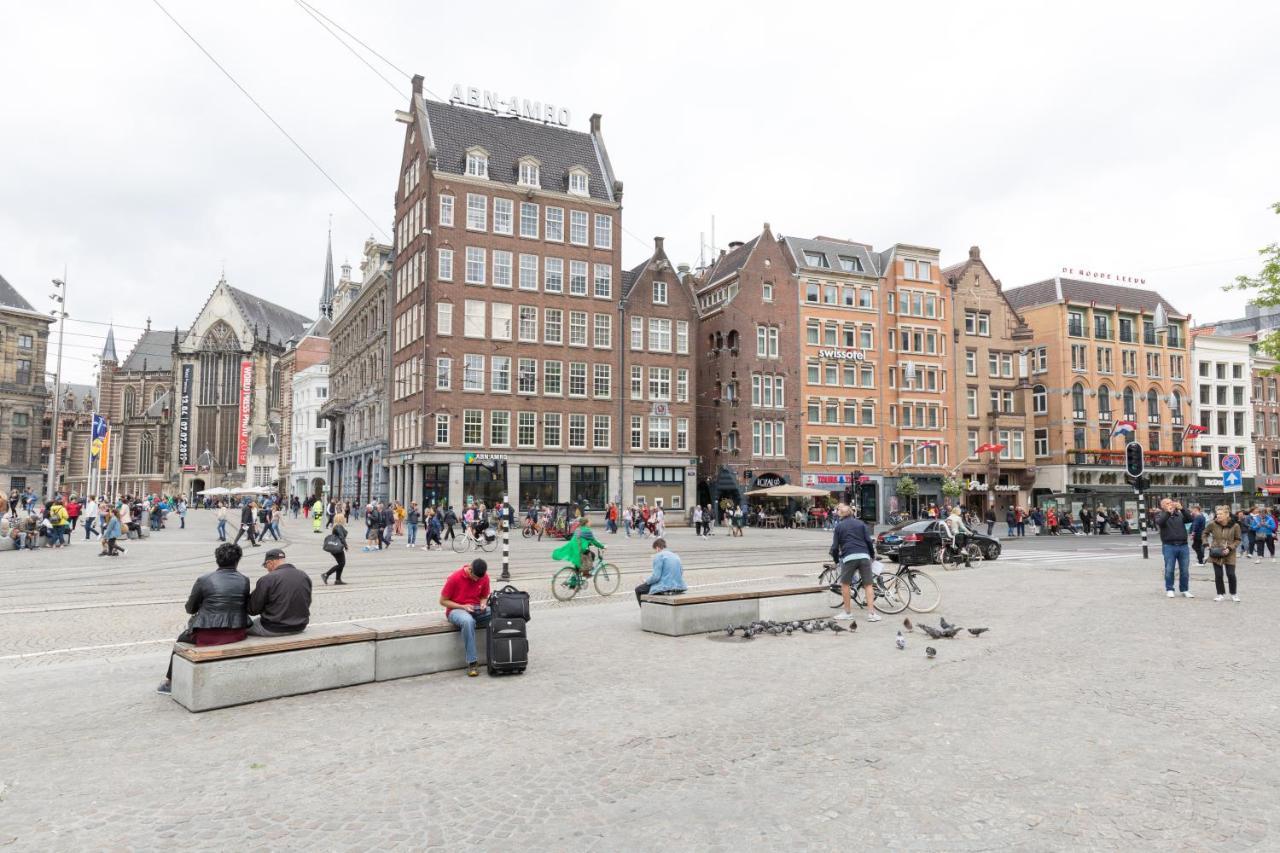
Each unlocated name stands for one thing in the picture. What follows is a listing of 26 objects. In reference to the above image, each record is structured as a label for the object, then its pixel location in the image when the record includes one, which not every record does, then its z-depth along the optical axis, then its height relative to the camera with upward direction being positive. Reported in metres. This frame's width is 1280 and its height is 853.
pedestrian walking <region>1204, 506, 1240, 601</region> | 14.91 -1.12
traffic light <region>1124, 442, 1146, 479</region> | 22.33 +0.47
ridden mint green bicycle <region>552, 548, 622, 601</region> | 15.78 -1.93
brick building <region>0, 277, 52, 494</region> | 74.38 +7.64
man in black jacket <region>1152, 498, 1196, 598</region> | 15.04 -1.06
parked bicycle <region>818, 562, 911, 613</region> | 13.70 -1.85
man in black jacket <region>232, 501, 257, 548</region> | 31.14 -1.75
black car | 24.61 -1.89
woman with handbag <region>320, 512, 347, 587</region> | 17.51 -1.43
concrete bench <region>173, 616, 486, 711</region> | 7.49 -1.77
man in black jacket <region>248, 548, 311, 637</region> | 8.33 -1.24
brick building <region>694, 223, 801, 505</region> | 54.62 +6.42
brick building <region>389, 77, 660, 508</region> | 46.09 +8.99
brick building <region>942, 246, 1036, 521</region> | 60.41 +6.43
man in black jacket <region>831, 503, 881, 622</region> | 12.40 -1.11
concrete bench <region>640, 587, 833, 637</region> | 11.33 -1.84
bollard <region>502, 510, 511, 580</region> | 16.86 -1.72
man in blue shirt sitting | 12.04 -1.40
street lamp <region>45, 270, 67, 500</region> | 40.41 +7.71
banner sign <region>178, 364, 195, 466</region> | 109.94 +6.71
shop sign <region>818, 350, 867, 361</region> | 56.78 +8.25
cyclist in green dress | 15.86 -1.38
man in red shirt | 9.06 -1.36
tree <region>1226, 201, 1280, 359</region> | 28.54 +6.71
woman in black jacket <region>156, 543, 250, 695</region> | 7.92 -1.23
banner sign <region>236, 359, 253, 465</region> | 108.62 +9.31
